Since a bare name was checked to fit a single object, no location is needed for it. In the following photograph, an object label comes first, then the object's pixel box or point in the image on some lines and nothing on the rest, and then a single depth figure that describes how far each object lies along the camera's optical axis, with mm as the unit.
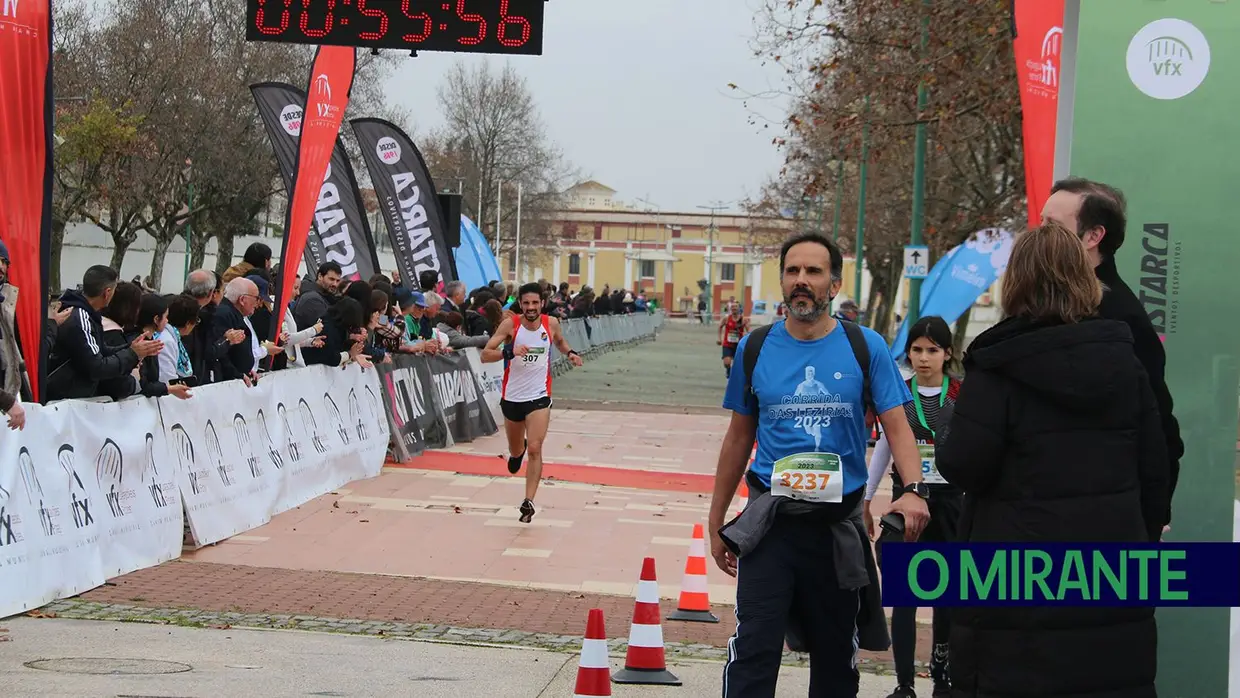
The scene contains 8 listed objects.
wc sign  25531
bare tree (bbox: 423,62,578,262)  77500
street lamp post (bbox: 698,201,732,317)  115275
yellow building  140250
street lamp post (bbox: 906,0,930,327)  24359
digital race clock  11531
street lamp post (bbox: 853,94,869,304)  39822
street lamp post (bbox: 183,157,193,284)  51831
